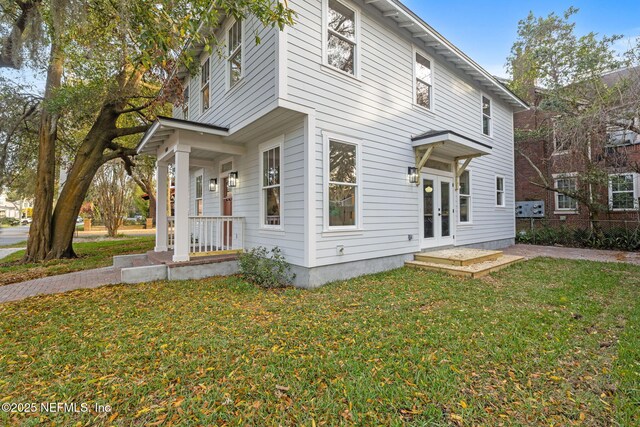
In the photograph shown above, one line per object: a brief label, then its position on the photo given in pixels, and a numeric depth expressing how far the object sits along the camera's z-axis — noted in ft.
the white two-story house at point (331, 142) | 17.69
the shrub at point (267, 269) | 18.25
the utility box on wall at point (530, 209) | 47.62
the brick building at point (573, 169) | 31.42
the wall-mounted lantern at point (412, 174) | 23.73
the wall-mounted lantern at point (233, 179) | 24.71
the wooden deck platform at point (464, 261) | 20.47
